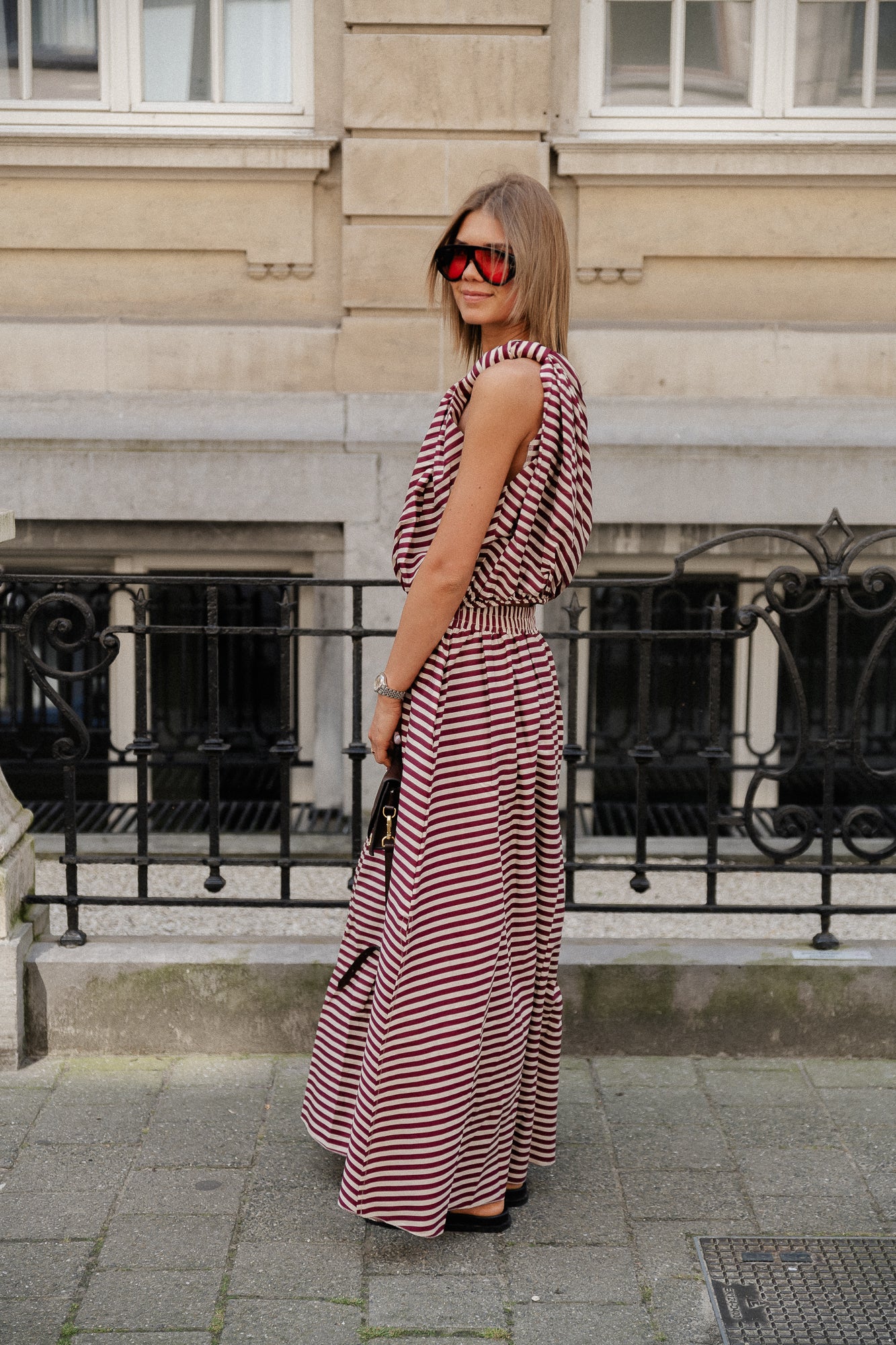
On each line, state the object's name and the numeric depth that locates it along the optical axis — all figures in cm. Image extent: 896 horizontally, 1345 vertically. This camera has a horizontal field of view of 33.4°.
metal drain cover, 290
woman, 305
